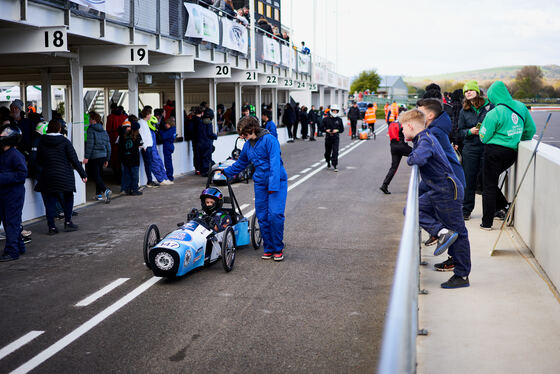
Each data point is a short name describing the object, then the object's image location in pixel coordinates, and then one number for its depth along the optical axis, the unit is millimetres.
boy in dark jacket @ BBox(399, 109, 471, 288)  6711
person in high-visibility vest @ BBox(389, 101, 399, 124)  31728
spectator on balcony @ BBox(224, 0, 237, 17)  24567
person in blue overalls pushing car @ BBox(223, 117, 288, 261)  8625
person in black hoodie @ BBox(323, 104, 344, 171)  19297
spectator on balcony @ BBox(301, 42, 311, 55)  46166
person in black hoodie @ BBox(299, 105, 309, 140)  38844
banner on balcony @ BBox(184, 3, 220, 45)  19688
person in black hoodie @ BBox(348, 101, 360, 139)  35438
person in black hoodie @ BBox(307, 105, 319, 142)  38656
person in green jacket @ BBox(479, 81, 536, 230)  9422
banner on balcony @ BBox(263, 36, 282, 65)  31238
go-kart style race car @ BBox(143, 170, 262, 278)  7496
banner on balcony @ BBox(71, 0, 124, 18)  13273
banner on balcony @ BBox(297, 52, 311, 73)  42394
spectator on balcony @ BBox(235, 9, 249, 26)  26112
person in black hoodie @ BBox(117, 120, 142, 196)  15625
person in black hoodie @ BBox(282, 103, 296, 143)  36062
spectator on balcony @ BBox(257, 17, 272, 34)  32969
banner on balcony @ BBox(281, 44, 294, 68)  36094
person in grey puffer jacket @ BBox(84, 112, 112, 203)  14500
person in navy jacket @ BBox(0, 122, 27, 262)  9102
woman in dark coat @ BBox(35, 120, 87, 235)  10974
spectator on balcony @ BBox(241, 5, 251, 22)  27970
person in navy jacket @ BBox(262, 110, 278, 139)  18188
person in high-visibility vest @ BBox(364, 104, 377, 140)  38203
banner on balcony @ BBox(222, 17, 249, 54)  23547
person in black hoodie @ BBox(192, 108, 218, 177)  19469
